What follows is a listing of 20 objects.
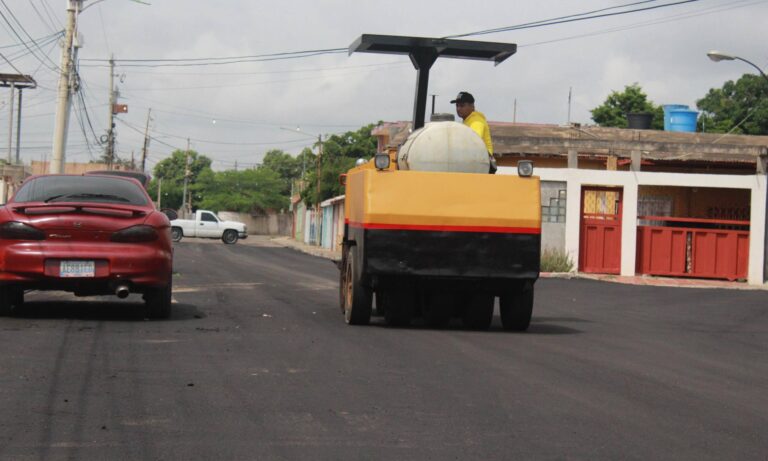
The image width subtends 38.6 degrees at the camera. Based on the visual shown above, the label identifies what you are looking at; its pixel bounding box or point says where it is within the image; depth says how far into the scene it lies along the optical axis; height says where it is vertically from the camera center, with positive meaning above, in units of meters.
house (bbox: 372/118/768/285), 31.58 +1.00
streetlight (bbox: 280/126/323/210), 69.10 +4.18
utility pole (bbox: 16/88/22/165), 70.62 +6.05
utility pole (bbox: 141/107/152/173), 86.45 +6.24
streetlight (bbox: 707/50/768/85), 28.63 +5.06
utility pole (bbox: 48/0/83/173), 33.59 +3.46
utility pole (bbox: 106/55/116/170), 70.69 +7.12
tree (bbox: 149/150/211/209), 138.12 +8.18
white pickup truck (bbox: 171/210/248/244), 61.00 +0.14
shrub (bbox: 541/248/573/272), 31.27 -0.52
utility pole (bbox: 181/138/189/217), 103.28 +3.21
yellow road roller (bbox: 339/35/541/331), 11.08 +0.15
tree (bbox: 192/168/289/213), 108.50 +4.33
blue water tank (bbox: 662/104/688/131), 46.63 +5.94
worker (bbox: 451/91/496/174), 12.17 +1.40
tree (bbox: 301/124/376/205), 71.62 +5.47
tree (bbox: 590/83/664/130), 70.62 +9.15
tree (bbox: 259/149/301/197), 136.25 +8.62
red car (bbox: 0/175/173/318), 10.50 -0.22
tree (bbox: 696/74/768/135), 69.31 +9.76
